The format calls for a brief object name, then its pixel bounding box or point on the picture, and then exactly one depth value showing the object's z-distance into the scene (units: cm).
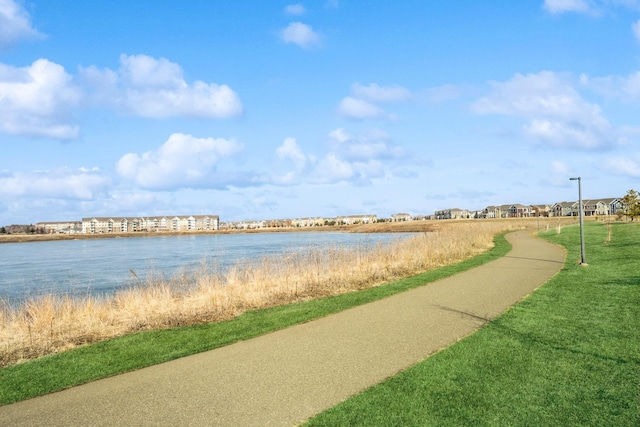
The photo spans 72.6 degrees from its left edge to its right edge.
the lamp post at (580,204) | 1561
